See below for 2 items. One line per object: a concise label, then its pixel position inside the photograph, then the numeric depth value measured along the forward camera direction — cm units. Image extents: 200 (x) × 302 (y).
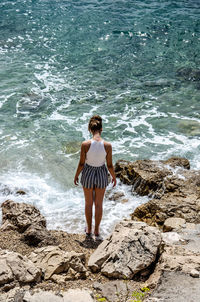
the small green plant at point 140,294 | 365
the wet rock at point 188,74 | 1580
